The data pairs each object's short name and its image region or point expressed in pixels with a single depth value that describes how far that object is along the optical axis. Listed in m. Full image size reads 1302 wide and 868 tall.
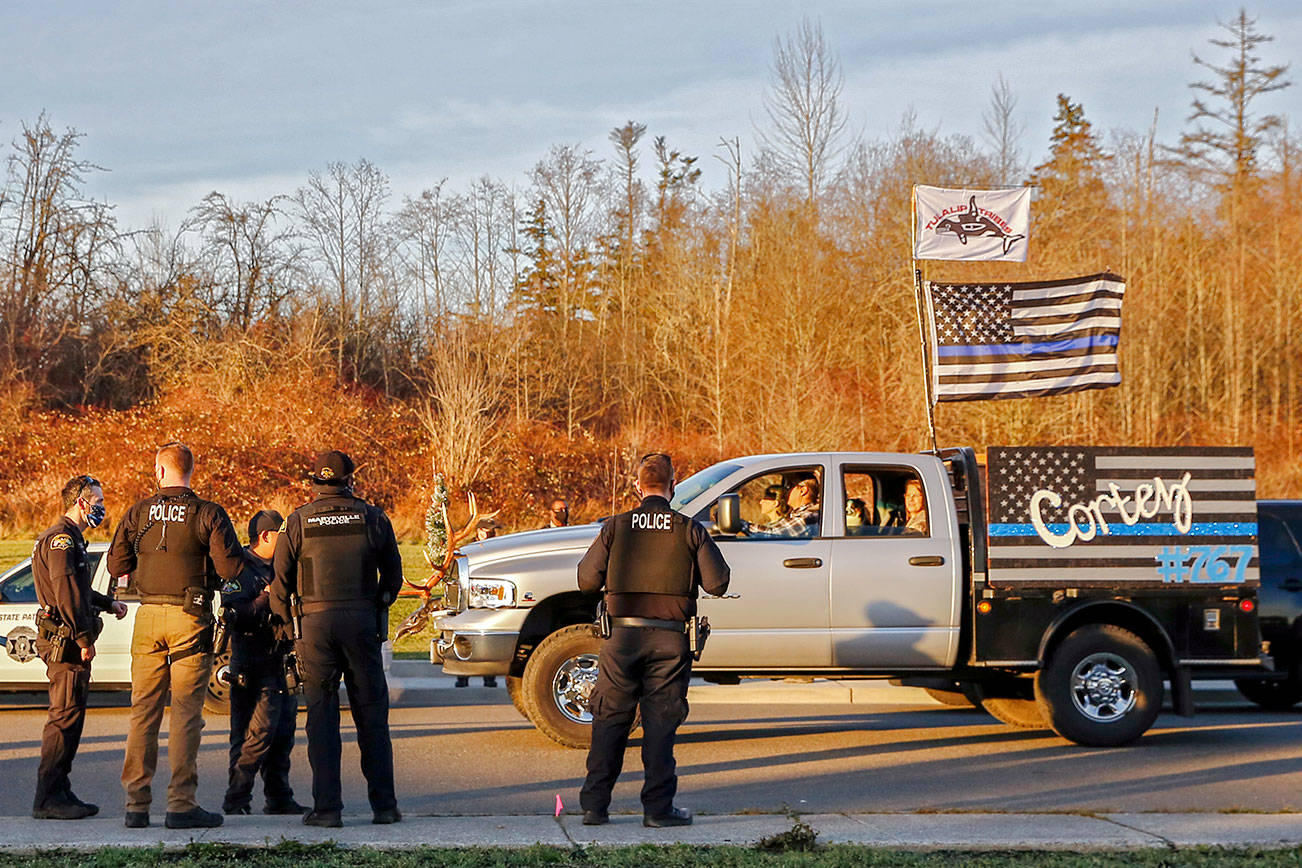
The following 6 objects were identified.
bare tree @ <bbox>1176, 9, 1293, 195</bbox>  43.47
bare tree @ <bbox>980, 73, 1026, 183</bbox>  40.22
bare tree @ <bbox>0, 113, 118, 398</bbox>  42.91
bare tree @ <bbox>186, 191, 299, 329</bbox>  47.34
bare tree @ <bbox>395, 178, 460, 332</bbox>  48.66
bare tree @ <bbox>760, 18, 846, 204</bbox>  40.34
